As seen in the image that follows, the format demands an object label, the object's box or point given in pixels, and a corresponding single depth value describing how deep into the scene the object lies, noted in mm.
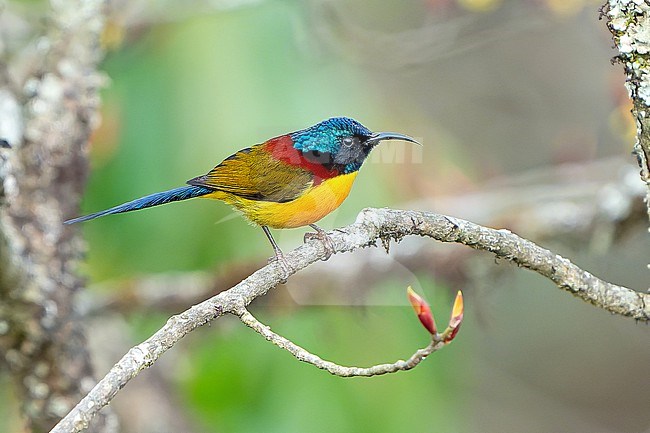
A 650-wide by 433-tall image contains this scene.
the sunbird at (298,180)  5684
